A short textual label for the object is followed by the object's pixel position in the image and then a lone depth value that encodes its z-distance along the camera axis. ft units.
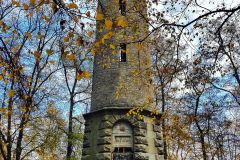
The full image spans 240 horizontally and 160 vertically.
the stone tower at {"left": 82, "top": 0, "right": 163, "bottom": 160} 32.07
